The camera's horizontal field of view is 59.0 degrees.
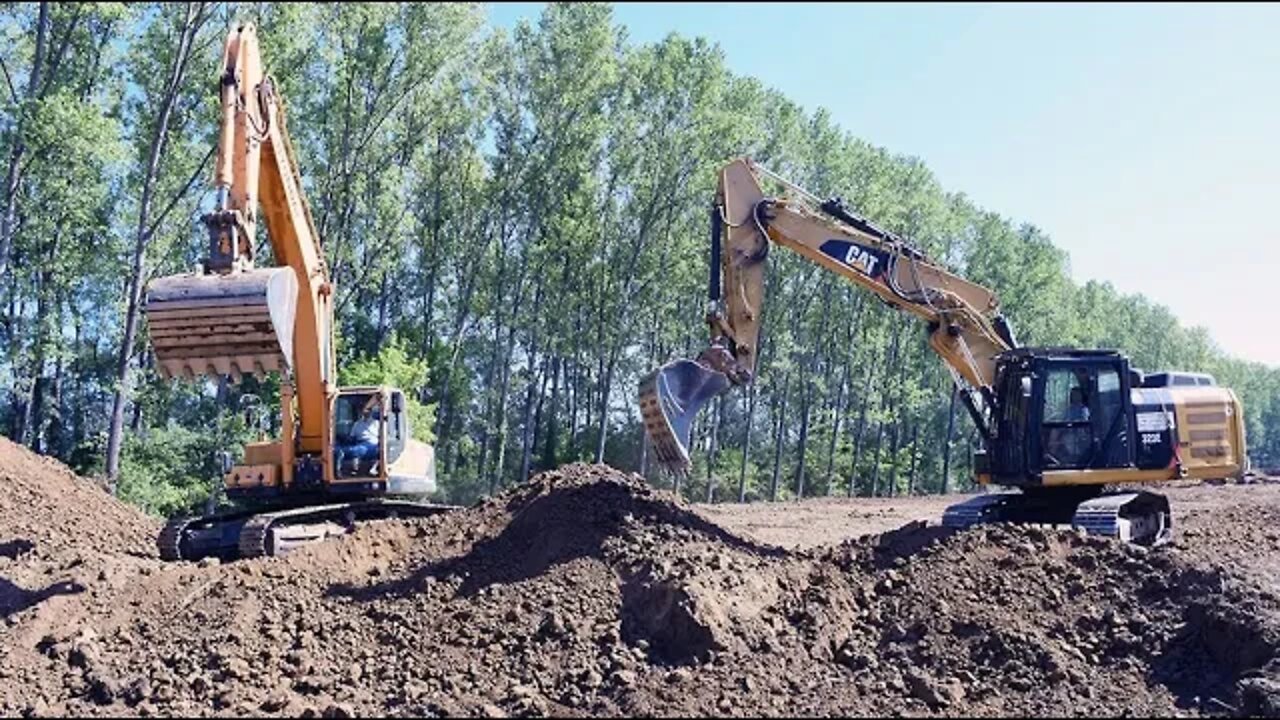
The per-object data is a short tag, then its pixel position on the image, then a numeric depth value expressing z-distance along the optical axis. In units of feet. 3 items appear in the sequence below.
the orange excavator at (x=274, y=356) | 31.50
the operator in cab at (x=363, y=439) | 42.93
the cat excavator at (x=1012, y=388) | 41.22
